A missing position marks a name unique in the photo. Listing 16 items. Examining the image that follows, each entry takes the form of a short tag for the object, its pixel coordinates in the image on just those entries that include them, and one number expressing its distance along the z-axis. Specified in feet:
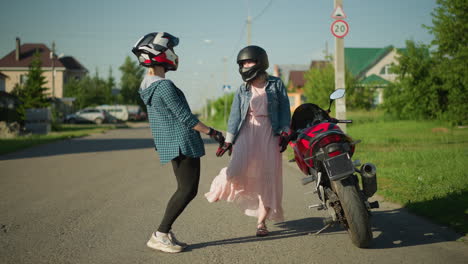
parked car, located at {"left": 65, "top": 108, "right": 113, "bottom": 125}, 152.46
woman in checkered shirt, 12.98
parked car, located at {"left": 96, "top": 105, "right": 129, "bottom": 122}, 175.16
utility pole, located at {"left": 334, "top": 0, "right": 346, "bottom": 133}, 35.91
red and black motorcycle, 12.76
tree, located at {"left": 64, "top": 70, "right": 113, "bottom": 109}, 194.90
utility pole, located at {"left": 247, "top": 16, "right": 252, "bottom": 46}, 83.25
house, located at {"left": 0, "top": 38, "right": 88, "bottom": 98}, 214.90
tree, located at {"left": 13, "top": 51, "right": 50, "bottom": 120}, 99.25
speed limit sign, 35.68
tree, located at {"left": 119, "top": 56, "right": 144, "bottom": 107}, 278.50
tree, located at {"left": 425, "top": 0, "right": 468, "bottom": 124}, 51.31
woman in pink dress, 15.34
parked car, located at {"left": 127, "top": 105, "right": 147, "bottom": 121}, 184.11
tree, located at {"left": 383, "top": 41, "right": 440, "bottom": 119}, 68.64
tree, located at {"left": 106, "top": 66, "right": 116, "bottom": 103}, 208.23
